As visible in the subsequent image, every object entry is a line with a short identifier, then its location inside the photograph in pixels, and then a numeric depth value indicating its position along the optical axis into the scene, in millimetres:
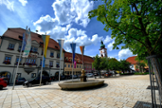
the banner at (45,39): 13812
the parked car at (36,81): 13055
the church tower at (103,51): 64275
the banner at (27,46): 13094
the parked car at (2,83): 9955
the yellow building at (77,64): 33625
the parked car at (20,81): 17103
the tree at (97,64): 25903
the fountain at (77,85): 7755
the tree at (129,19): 4004
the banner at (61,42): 14694
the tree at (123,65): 36600
